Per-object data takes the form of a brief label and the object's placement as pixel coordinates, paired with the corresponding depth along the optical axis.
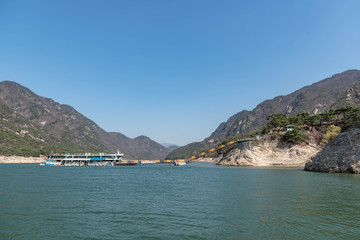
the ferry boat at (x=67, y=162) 179.07
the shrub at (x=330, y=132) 122.81
